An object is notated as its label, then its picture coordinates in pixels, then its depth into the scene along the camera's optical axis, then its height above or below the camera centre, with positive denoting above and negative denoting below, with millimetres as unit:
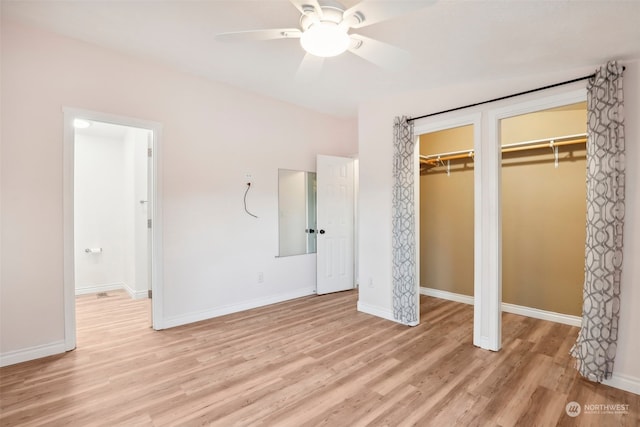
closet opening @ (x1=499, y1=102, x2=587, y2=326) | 3355 -23
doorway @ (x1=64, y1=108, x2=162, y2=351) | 4496 +62
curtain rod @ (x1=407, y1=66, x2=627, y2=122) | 2410 +1030
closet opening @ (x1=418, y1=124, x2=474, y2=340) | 4168 -121
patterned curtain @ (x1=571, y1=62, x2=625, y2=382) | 2211 -54
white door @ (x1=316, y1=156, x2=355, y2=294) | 4582 -182
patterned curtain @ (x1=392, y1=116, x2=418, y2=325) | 3379 -145
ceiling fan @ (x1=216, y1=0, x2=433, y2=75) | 1531 +1026
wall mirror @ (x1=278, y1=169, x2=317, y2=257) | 4332 +9
